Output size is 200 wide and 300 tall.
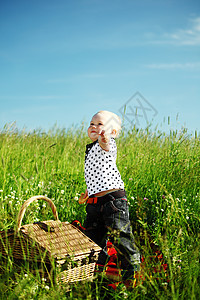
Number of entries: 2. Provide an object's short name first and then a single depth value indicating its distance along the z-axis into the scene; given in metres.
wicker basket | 2.53
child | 3.15
